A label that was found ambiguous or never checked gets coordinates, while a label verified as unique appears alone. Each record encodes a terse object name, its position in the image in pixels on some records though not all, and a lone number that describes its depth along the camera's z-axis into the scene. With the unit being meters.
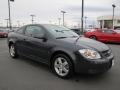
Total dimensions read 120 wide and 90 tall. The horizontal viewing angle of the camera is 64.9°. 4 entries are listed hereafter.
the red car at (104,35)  7.49
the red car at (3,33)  12.88
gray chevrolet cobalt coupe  2.31
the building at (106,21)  28.41
